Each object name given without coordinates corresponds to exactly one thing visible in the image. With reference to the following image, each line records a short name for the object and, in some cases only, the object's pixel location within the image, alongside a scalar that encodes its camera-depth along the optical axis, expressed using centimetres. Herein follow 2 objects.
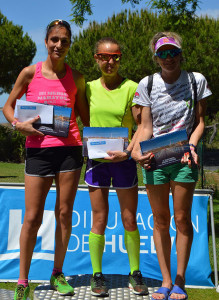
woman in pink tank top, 368
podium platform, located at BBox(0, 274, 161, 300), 378
